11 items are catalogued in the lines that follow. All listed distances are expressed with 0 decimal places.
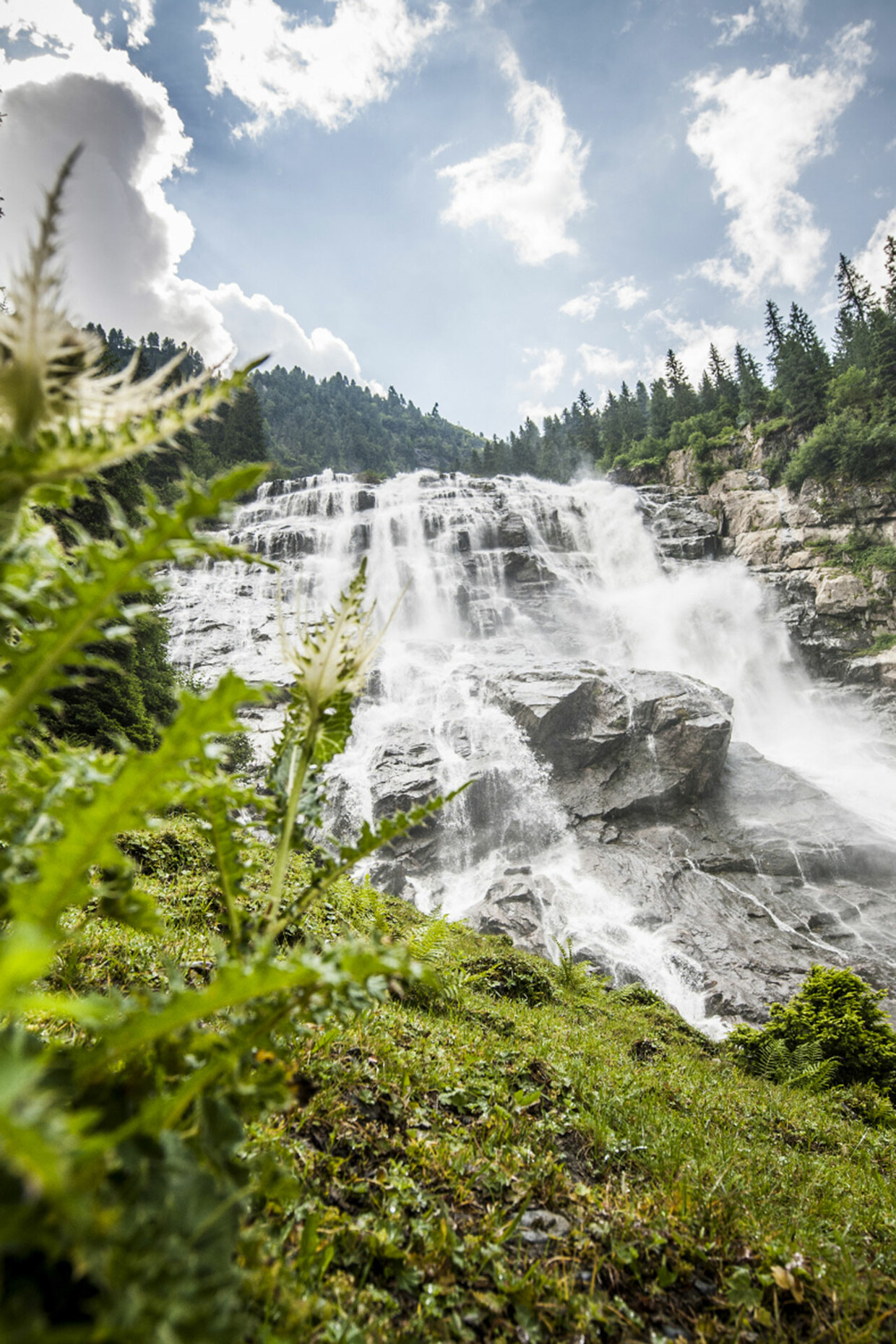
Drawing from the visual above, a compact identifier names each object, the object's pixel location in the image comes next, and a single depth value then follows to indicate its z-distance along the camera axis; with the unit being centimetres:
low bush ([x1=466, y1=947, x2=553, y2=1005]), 671
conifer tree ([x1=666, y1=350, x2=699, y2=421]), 5466
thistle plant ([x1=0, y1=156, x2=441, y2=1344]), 58
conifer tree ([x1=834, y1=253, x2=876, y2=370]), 4494
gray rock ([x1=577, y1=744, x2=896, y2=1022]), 1284
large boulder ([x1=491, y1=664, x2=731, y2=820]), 1933
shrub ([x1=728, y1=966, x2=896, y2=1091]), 676
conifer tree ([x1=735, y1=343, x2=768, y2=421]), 4800
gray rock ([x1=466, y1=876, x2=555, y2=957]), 1305
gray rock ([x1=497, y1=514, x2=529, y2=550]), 3441
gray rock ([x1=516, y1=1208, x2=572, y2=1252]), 199
